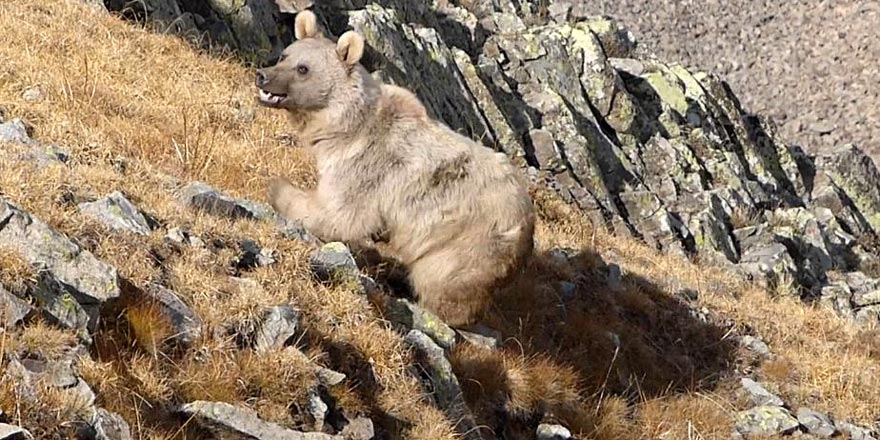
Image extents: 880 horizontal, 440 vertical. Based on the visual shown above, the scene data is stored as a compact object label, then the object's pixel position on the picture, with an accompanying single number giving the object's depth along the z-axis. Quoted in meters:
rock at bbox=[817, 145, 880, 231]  28.64
